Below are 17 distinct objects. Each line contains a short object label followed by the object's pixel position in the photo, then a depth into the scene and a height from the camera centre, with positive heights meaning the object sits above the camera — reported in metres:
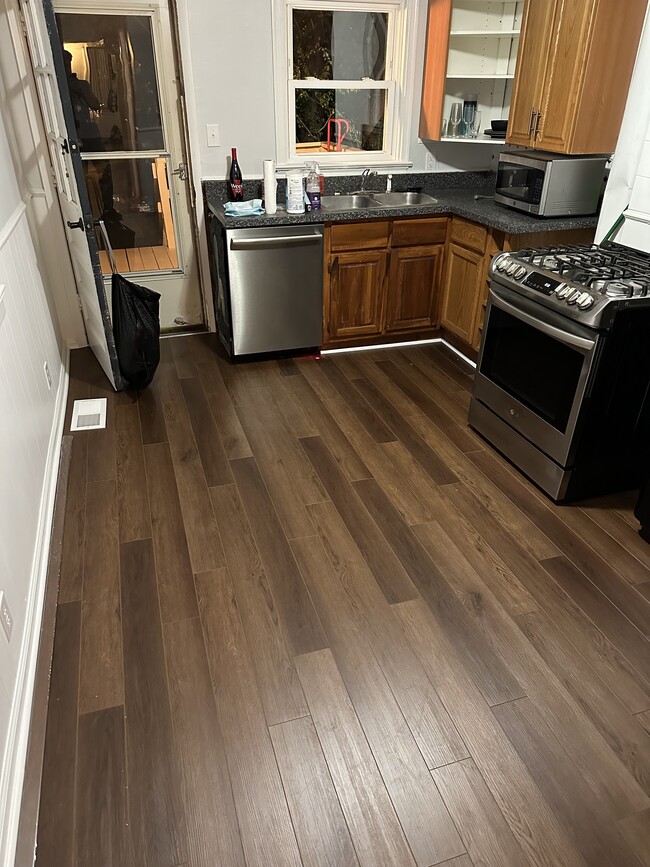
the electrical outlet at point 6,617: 1.66 -1.28
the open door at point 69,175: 2.64 -0.42
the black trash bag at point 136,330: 3.26 -1.18
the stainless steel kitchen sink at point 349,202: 3.97 -0.70
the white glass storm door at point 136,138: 3.42 -0.31
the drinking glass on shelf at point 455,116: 3.88 -0.20
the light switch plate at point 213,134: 3.67 -0.29
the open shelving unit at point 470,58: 3.64 +0.12
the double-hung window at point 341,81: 3.69 -0.01
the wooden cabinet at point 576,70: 2.92 +0.05
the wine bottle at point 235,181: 3.68 -0.53
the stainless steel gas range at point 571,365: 2.32 -1.02
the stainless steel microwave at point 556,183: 3.25 -0.48
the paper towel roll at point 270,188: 3.53 -0.55
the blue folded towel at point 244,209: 3.51 -0.65
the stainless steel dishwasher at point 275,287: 3.48 -1.06
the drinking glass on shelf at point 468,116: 3.87 -0.20
